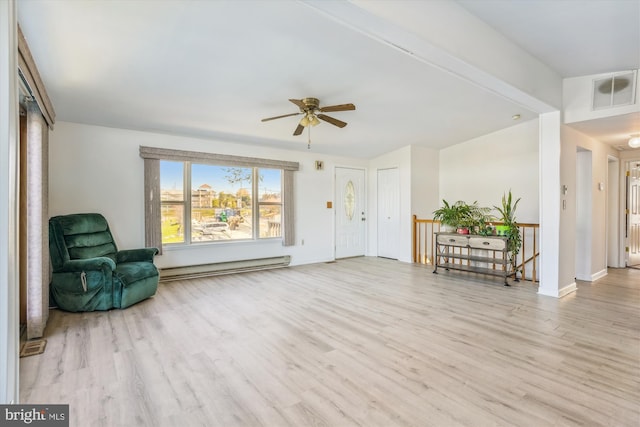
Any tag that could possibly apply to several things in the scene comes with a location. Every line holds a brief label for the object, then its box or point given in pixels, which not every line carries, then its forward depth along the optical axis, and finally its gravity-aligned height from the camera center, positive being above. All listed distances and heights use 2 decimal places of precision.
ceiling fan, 3.55 +1.15
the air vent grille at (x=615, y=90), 3.83 +1.48
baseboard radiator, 5.05 -1.00
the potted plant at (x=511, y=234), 5.04 -0.40
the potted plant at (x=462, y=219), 5.53 -0.17
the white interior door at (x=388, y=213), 7.10 -0.08
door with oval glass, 7.20 -0.08
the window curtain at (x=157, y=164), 4.78 +0.75
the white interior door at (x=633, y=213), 6.22 -0.10
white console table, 4.92 -0.63
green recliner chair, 3.58 -0.73
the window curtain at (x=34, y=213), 2.90 -0.02
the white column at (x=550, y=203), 4.23 +0.08
